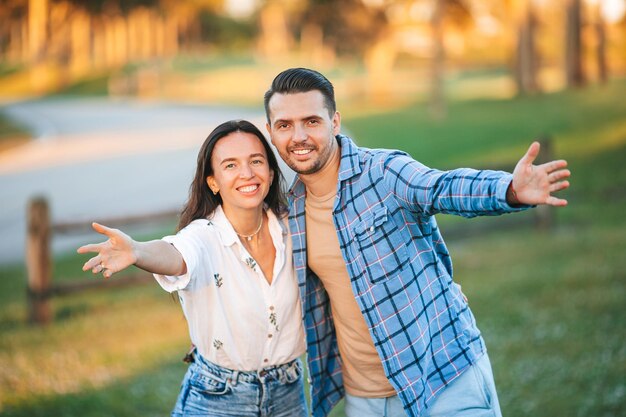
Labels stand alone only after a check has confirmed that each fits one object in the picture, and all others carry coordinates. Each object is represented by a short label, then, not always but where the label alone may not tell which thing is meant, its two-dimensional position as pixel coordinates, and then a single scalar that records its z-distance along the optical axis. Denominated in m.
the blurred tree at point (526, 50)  23.02
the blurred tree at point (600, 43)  19.92
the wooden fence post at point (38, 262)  8.21
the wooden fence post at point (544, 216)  11.40
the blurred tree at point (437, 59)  23.64
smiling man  3.12
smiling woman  3.24
